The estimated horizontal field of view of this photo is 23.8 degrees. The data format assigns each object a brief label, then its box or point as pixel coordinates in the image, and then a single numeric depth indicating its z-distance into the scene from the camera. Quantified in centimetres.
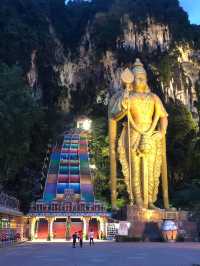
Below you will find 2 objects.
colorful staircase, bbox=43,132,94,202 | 2839
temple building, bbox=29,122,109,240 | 2502
